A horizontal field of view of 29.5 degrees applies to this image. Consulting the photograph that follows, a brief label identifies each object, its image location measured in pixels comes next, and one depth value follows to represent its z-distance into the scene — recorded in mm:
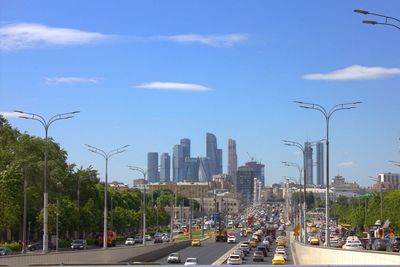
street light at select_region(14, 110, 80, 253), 48925
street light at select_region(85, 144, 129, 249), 70438
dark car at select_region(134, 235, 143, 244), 115600
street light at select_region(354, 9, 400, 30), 31281
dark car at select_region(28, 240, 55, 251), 81438
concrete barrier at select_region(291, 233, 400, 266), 28609
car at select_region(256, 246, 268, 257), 79675
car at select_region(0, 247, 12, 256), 62131
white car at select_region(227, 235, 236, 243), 123256
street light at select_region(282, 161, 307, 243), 93438
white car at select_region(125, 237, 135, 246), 104925
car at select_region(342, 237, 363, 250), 67800
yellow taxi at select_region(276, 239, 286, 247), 109188
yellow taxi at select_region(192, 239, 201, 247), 108125
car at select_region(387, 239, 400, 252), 56791
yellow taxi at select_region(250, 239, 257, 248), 103200
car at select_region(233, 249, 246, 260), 70088
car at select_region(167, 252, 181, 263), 64750
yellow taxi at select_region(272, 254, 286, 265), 59406
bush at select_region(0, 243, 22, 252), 74688
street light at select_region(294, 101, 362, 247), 53219
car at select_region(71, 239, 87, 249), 85938
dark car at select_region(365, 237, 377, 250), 70806
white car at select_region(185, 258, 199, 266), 59000
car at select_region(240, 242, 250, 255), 86925
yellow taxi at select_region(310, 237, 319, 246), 88375
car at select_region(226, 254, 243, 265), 62238
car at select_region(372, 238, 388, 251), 63619
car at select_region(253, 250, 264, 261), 72344
